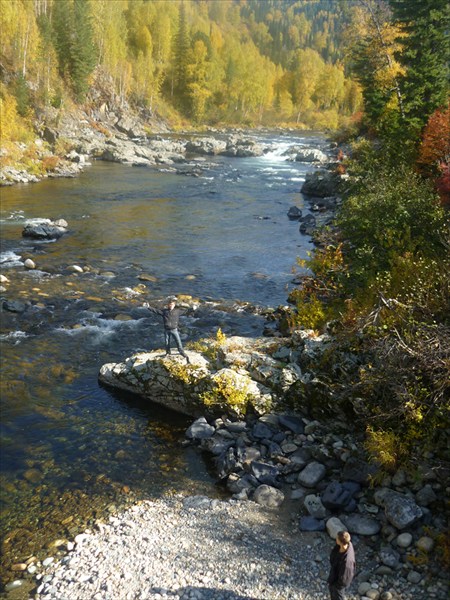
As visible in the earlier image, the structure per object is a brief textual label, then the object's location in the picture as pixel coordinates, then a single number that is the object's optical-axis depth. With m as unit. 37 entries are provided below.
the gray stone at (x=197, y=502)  11.98
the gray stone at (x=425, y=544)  9.74
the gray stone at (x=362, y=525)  10.55
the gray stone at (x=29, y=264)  27.73
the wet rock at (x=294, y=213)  41.37
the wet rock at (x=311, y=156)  72.44
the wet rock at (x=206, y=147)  81.56
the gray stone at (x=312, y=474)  12.26
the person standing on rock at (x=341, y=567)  8.48
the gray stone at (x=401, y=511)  10.30
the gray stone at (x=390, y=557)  9.66
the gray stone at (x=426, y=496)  10.81
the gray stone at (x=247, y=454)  13.21
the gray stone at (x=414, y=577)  9.20
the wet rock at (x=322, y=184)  47.09
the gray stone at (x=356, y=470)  11.93
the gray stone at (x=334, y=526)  10.61
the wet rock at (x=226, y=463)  13.08
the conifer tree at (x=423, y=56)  35.53
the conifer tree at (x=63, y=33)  87.50
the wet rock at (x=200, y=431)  14.66
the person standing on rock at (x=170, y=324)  17.09
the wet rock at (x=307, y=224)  36.83
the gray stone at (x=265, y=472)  12.59
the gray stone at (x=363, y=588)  9.13
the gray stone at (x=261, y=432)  14.18
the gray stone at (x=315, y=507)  11.30
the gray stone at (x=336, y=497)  11.36
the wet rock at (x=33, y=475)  12.94
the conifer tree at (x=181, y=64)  126.94
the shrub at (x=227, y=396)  15.12
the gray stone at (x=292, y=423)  14.27
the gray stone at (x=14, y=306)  22.25
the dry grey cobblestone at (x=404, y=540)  9.99
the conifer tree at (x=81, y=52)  86.62
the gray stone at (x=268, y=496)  11.89
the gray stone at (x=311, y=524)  10.96
